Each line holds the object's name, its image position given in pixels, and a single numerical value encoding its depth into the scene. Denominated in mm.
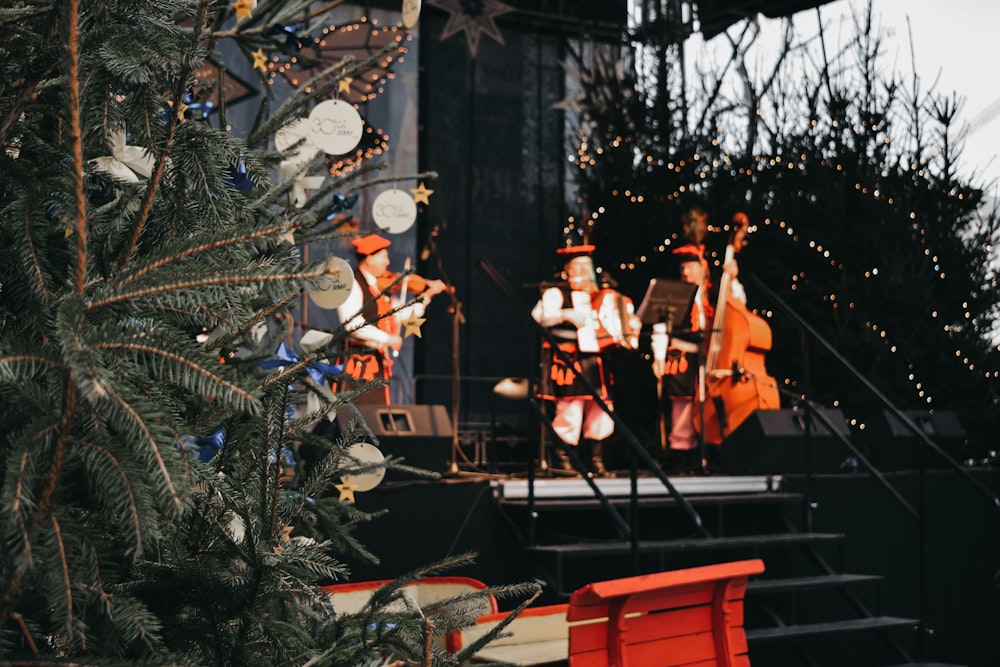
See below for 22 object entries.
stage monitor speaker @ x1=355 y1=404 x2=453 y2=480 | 5738
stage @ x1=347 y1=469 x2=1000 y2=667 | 5465
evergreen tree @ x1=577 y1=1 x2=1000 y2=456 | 9031
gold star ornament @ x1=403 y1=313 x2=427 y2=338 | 2318
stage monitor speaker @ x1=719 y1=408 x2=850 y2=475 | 6656
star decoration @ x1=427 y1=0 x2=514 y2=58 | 10859
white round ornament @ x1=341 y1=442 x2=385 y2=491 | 2221
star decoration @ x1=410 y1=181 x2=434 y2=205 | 2832
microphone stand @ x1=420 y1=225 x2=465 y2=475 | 6652
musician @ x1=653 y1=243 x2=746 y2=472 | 8258
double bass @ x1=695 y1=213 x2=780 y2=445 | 7793
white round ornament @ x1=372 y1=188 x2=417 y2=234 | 2851
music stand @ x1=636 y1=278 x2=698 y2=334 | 7824
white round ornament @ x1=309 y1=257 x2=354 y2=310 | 2123
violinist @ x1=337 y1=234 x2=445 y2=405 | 6481
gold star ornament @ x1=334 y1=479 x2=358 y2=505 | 2295
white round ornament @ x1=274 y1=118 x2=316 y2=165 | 2213
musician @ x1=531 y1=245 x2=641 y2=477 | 7828
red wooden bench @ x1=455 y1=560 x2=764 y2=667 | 3012
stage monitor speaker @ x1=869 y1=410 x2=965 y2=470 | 7430
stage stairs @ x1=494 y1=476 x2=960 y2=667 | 5355
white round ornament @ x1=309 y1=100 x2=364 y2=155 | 2271
